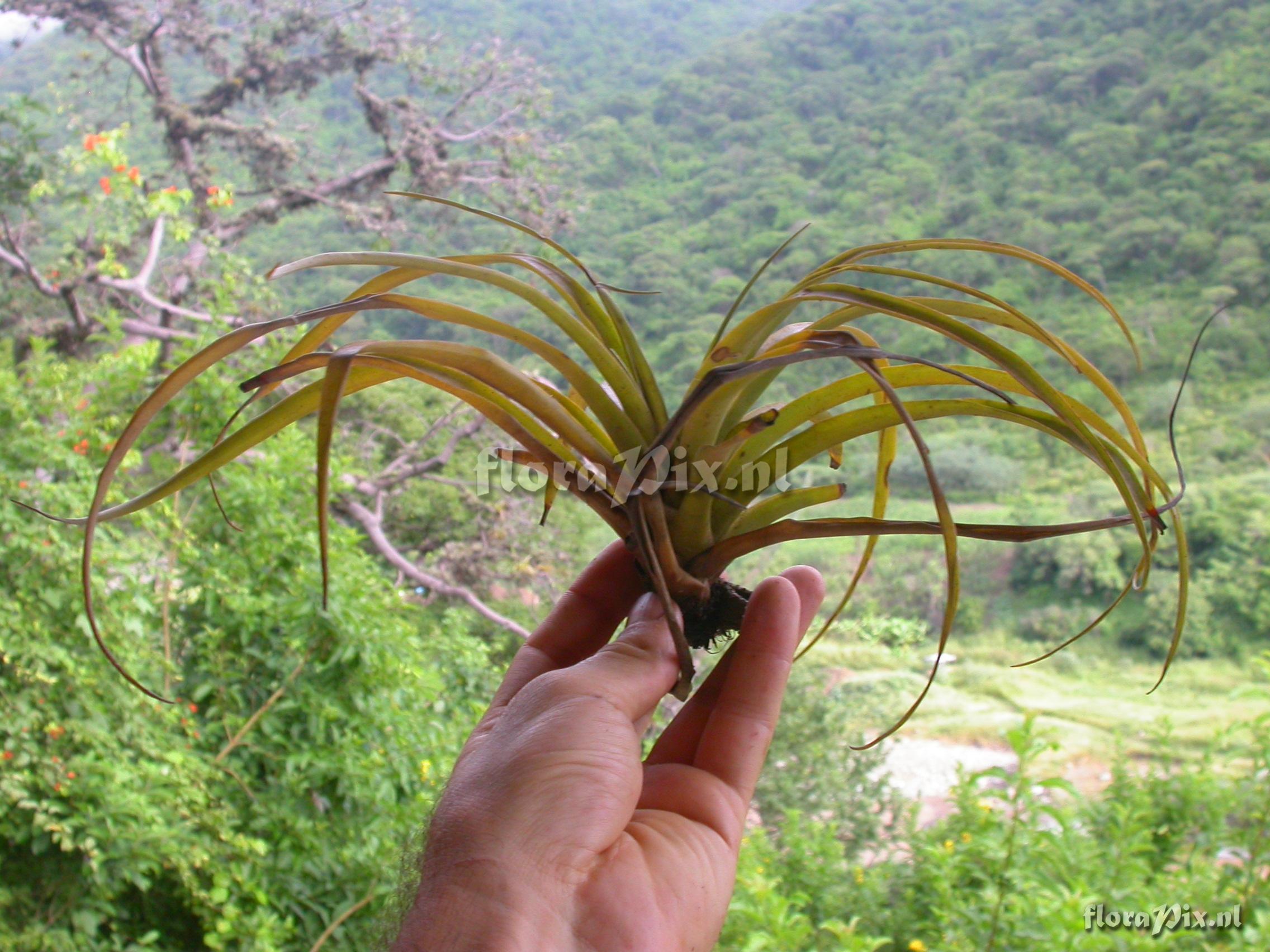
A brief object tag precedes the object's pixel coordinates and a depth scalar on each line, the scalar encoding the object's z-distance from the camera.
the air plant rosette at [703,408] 0.51
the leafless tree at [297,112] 3.75
